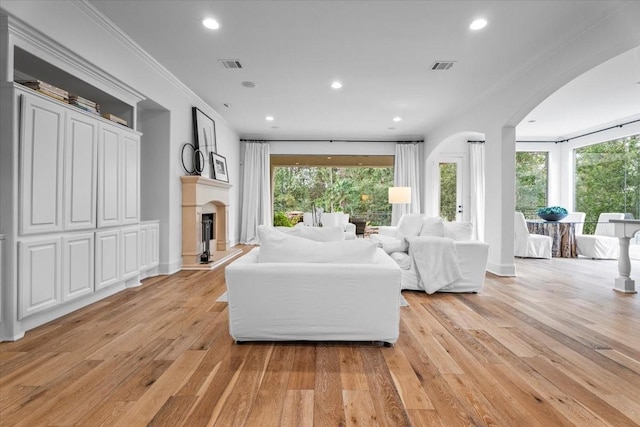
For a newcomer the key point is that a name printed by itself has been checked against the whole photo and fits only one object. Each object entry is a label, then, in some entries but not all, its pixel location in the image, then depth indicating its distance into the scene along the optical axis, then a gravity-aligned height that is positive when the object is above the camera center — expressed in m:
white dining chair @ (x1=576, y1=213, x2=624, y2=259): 6.22 -0.53
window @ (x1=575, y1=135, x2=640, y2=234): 6.70 +0.86
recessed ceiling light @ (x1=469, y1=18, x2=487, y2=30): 3.11 +1.83
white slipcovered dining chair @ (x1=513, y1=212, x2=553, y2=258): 6.29 -0.49
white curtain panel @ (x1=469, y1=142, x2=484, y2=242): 7.87 +0.63
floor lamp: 7.06 +0.44
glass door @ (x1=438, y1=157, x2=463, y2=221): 8.30 +0.65
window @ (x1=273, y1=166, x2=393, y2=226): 9.44 +0.71
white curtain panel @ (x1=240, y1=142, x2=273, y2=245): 8.39 +0.65
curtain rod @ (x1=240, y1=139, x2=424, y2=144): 8.45 +1.91
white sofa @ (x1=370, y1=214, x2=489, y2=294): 3.80 -0.55
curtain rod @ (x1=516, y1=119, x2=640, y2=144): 6.62 +1.88
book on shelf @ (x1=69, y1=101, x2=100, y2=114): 3.00 +0.98
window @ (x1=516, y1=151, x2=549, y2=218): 8.38 +0.95
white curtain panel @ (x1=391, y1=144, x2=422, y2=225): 8.30 +1.11
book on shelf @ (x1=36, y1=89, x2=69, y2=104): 2.66 +0.97
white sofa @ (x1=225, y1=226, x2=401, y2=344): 2.23 -0.58
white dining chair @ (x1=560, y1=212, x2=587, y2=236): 7.05 -0.03
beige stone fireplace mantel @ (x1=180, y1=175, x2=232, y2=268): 5.04 -0.03
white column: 4.69 +0.26
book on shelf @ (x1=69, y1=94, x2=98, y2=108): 2.98 +1.03
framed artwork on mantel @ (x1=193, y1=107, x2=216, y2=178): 5.46 +1.32
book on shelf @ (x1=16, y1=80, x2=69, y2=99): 2.59 +1.00
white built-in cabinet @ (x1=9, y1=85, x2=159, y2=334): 2.46 +0.07
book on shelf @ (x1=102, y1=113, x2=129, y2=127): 3.49 +1.00
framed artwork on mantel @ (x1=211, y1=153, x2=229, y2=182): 6.21 +0.91
